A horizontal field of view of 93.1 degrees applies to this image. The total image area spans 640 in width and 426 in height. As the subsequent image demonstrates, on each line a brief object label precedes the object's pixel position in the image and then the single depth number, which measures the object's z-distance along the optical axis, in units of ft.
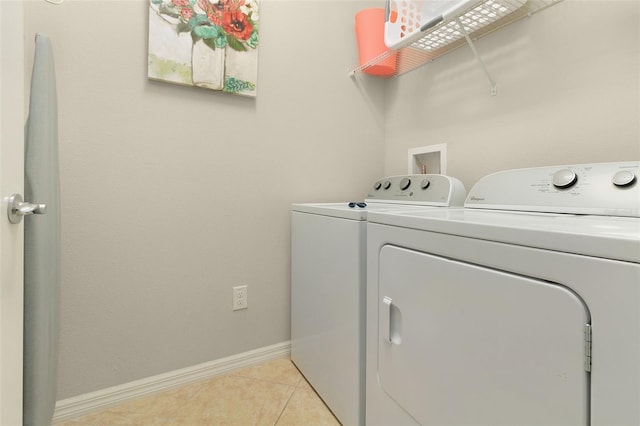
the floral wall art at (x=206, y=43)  4.15
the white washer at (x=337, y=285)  3.46
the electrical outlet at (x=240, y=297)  4.93
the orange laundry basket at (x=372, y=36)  5.50
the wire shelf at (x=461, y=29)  3.89
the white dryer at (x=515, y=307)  1.53
